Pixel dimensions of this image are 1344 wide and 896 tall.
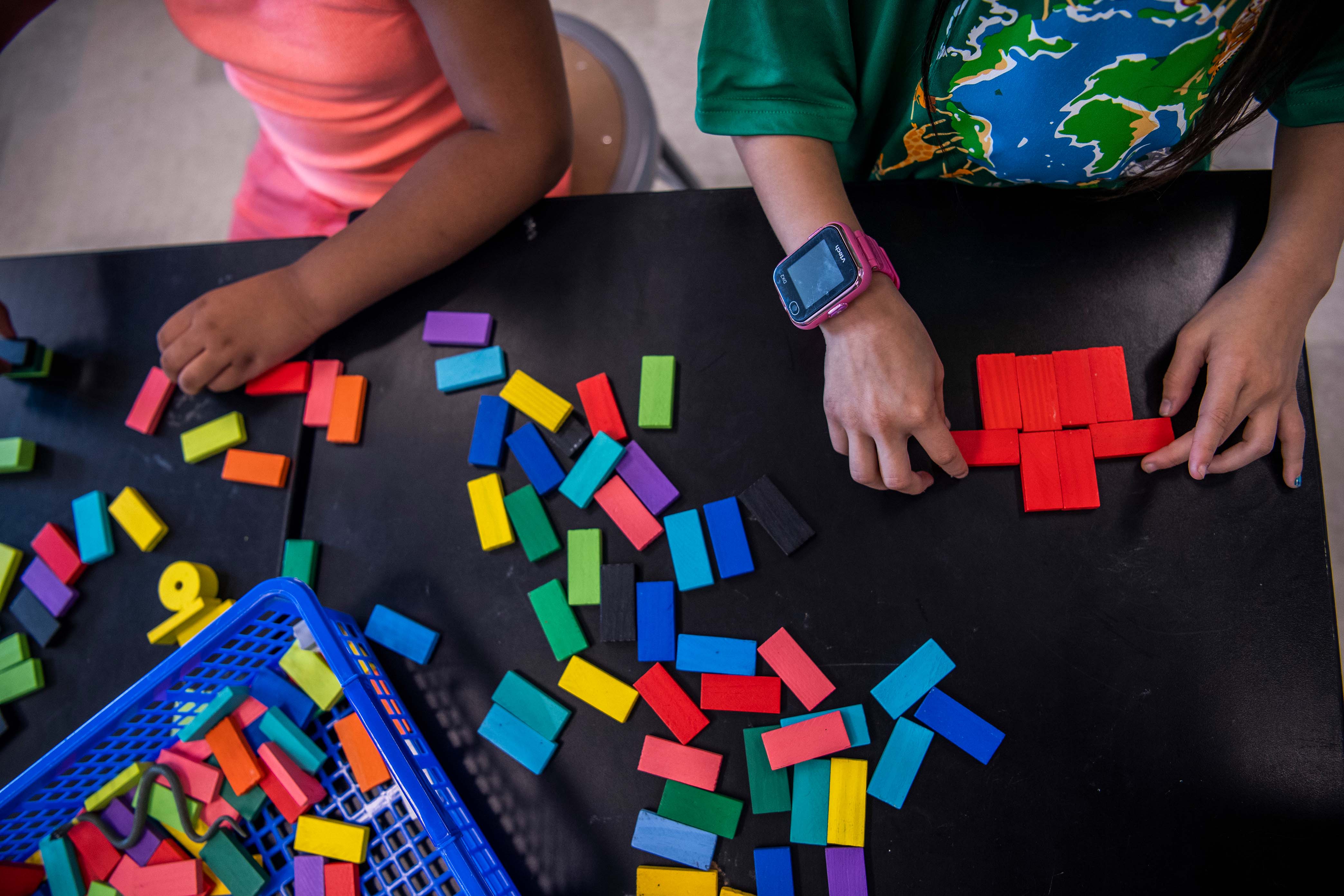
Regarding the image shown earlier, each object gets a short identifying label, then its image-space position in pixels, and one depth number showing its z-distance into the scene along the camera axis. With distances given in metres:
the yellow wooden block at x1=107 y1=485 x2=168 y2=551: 0.75
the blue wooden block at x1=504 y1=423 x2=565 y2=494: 0.69
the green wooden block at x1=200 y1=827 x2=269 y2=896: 0.63
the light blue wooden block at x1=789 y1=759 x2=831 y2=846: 0.59
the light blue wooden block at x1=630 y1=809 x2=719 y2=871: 0.59
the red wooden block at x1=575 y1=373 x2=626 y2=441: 0.69
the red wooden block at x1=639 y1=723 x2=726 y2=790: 0.61
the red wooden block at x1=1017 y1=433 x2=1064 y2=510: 0.62
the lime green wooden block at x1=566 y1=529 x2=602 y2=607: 0.66
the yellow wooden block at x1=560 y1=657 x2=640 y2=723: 0.63
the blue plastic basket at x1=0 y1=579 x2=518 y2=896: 0.56
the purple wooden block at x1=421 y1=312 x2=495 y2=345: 0.74
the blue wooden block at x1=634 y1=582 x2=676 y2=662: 0.64
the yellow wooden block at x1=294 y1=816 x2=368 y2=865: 0.61
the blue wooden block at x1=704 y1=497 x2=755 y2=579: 0.64
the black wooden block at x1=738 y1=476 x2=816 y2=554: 0.64
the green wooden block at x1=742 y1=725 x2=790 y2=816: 0.60
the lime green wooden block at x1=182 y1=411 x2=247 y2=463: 0.77
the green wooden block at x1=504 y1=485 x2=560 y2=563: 0.67
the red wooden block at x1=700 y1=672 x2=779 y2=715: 0.62
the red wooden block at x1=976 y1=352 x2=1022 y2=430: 0.64
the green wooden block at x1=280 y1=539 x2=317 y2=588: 0.71
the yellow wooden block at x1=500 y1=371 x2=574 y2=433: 0.70
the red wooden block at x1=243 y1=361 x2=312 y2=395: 0.77
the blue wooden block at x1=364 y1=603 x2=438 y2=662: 0.67
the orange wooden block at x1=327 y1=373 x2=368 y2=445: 0.73
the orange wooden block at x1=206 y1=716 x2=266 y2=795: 0.64
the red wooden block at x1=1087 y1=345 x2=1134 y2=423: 0.63
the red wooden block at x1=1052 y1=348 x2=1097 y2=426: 0.63
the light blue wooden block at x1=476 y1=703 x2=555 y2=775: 0.63
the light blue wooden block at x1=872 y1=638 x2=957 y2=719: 0.60
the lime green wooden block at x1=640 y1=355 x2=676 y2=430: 0.68
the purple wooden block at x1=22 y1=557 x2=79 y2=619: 0.75
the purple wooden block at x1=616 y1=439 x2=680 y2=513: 0.67
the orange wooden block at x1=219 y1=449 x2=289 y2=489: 0.74
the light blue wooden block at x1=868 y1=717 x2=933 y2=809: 0.58
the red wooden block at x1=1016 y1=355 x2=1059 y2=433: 0.63
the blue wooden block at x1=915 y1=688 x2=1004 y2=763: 0.58
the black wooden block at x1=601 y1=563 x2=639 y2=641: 0.65
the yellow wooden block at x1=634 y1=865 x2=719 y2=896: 0.59
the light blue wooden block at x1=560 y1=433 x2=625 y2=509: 0.68
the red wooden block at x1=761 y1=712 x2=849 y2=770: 0.60
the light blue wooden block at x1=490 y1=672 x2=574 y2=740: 0.63
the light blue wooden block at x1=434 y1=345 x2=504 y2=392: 0.72
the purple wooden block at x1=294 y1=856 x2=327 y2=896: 0.61
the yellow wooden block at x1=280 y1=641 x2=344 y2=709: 0.66
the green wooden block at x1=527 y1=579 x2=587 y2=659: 0.65
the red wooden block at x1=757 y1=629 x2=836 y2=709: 0.61
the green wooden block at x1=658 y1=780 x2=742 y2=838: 0.60
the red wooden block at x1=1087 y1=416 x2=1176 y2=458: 0.62
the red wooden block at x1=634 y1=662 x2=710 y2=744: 0.62
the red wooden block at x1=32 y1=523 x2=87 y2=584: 0.76
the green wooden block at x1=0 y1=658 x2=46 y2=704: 0.73
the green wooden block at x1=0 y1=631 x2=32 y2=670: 0.74
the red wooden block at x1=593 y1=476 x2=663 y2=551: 0.66
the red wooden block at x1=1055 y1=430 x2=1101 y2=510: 0.61
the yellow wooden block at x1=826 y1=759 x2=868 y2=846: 0.58
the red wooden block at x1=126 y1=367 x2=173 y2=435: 0.79
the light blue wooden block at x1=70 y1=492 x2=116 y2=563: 0.76
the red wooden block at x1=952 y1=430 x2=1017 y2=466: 0.63
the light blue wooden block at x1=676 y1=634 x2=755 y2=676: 0.62
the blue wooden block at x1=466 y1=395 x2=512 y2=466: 0.70
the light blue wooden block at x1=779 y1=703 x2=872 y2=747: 0.60
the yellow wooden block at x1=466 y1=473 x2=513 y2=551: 0.68
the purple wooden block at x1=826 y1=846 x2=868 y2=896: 0.57
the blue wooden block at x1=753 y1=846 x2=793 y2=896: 0.58
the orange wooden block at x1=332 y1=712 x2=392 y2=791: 0.63
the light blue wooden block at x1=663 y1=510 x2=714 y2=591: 0.65
